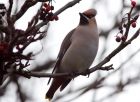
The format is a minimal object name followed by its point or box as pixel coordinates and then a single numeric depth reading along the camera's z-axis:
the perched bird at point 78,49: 7.94
